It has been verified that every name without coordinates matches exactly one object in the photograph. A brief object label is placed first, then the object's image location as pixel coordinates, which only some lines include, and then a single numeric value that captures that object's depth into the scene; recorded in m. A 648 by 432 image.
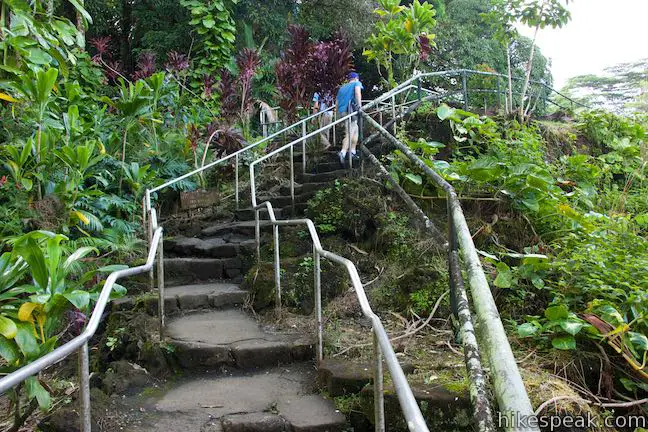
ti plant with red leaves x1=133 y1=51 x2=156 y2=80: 7.62
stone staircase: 2.63
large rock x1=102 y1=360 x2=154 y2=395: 2.96
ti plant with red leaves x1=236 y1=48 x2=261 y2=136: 7.98
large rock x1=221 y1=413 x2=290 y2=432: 2.56
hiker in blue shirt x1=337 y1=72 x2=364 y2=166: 6.09
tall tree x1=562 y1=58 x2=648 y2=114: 21.00
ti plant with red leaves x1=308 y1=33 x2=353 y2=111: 7.32
